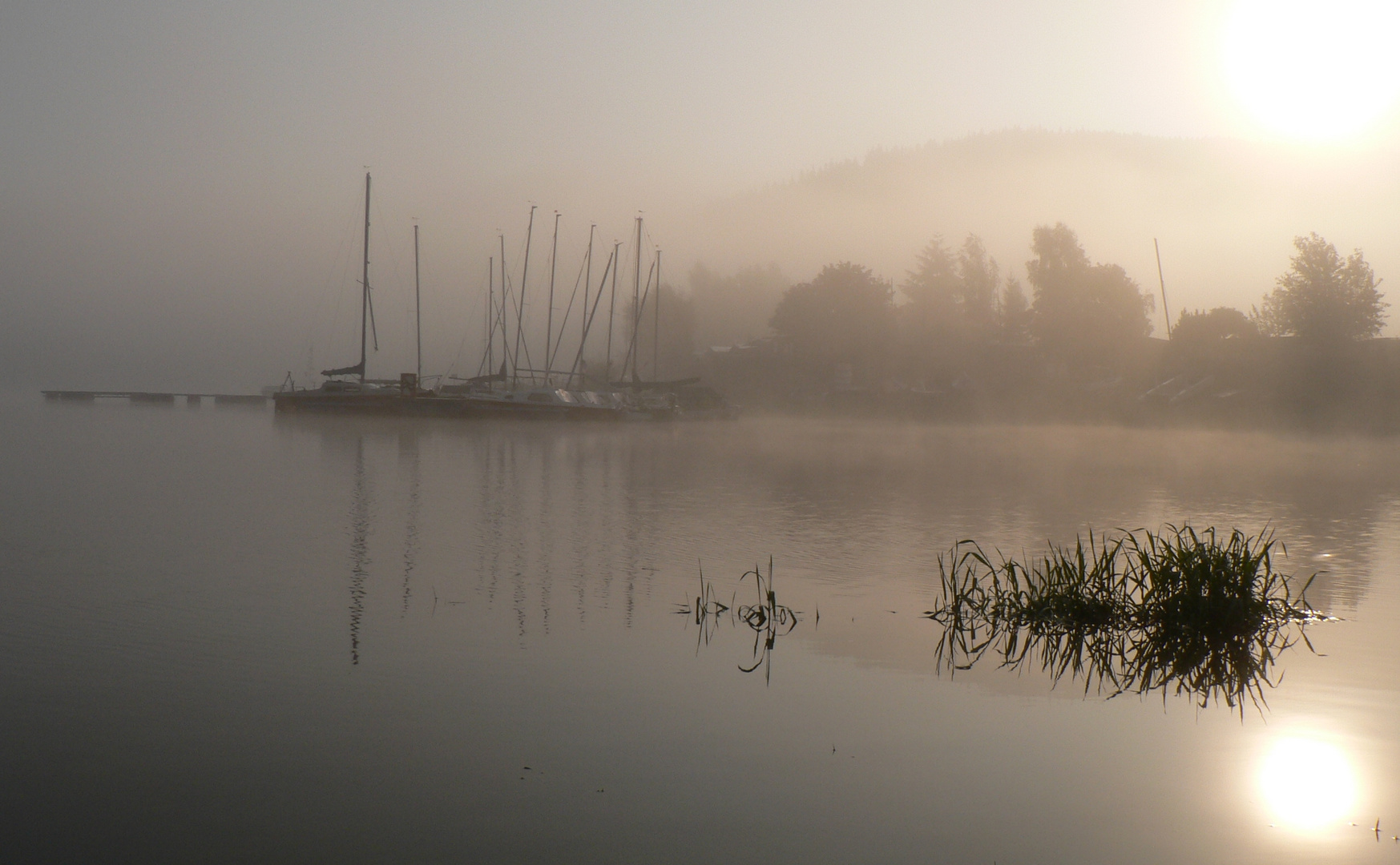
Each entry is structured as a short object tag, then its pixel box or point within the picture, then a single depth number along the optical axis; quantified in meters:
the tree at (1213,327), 74.50
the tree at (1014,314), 94.94
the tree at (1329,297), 69.62
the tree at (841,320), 95.31
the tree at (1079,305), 87.75
